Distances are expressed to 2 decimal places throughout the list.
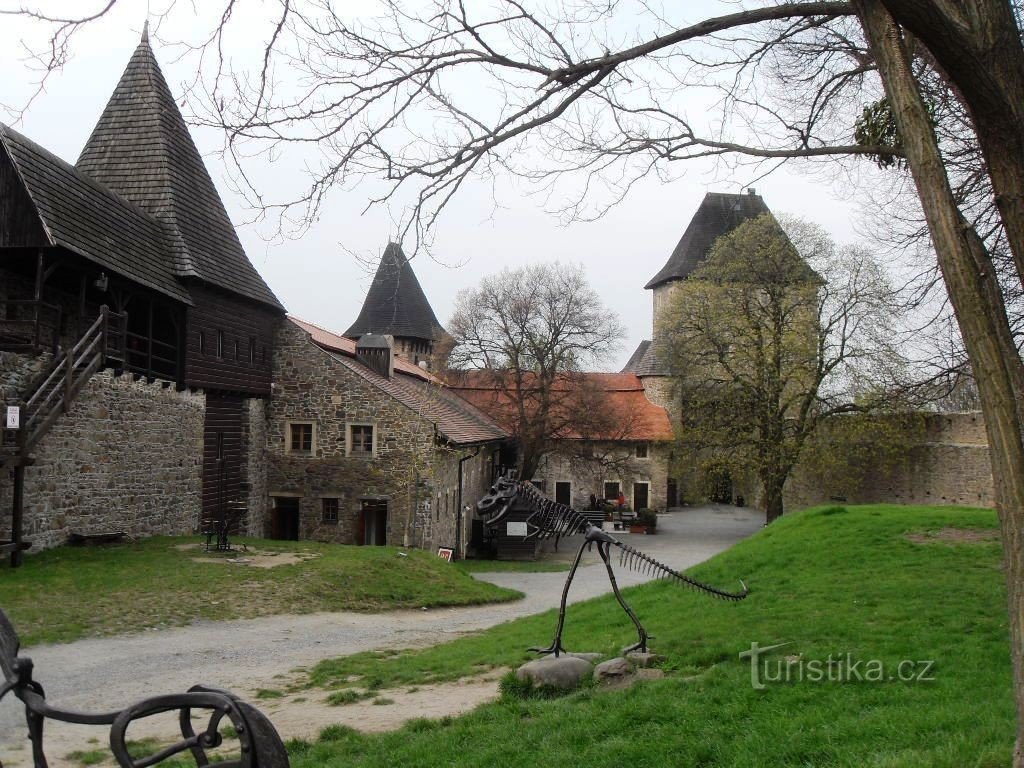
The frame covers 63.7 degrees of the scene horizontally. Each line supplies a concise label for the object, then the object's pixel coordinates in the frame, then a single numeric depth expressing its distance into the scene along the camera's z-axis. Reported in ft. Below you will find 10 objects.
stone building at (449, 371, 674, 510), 117.70
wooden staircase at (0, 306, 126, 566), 41.45
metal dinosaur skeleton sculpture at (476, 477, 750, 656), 25.81
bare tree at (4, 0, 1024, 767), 11.94
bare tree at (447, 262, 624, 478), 115.85
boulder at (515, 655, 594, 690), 22.02
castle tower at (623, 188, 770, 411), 143.23
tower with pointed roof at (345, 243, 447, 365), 155.43
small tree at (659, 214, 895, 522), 95.20
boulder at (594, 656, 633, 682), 22.20
